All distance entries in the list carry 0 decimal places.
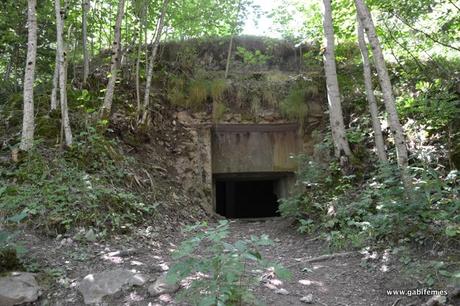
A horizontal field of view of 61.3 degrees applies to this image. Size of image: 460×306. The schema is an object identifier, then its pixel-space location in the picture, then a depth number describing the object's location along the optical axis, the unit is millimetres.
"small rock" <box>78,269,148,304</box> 3529
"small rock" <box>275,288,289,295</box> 3554
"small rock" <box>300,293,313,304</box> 3449
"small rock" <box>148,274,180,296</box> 3483
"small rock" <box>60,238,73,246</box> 4580
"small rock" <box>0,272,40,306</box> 3388
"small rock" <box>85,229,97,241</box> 4762
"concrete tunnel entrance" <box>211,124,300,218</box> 9430
